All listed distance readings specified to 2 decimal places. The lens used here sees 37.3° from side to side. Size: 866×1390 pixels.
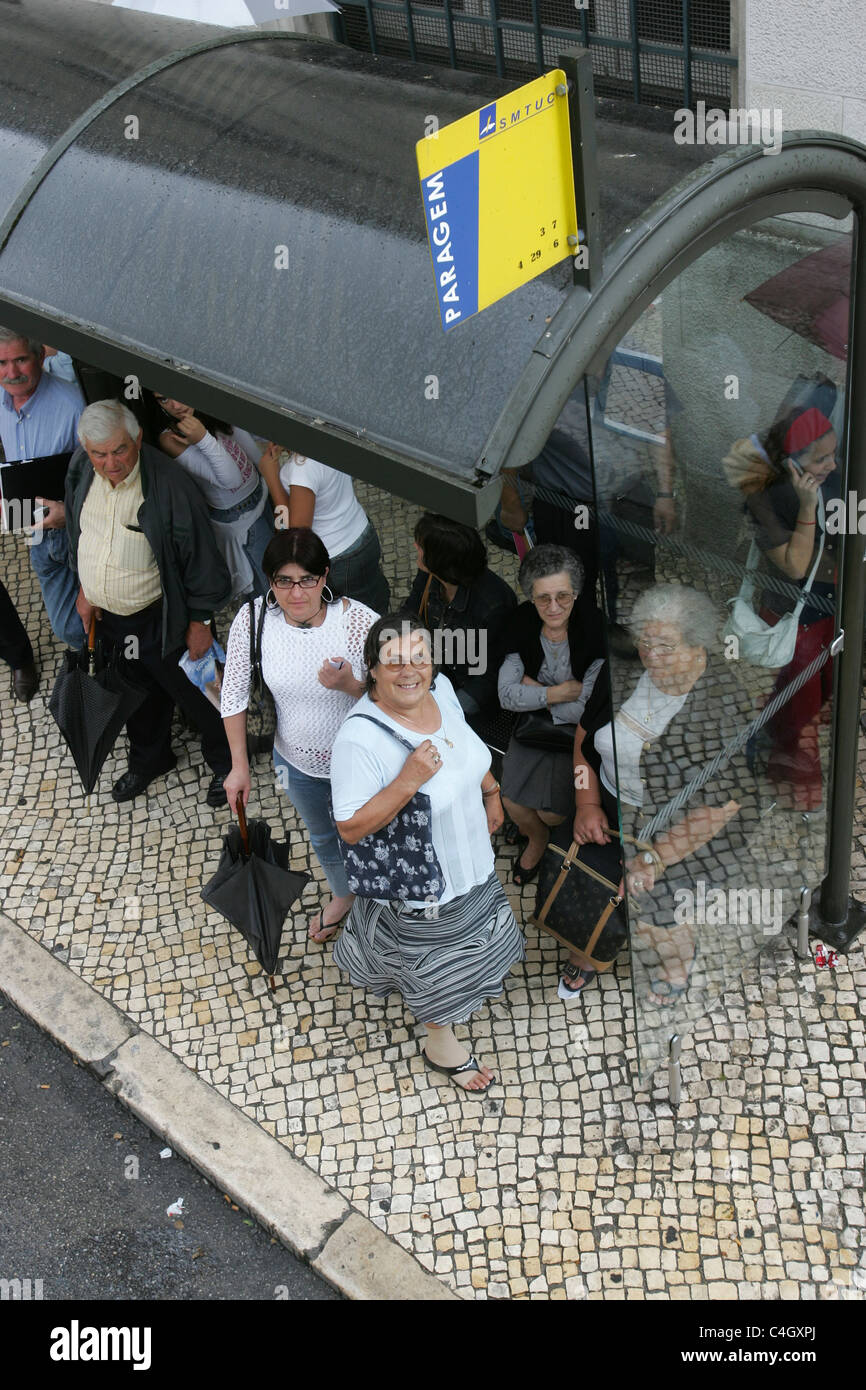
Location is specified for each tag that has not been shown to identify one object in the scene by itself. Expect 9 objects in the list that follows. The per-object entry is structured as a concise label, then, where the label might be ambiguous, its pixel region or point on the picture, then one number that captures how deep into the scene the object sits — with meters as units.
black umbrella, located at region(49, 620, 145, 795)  5.16
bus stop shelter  2.80
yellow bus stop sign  2.43
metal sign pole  2.38
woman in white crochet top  4.04
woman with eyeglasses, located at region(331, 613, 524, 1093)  3.70
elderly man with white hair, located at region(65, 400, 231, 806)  4.76
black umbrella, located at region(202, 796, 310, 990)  4.35
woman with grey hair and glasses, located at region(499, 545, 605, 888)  4.34
